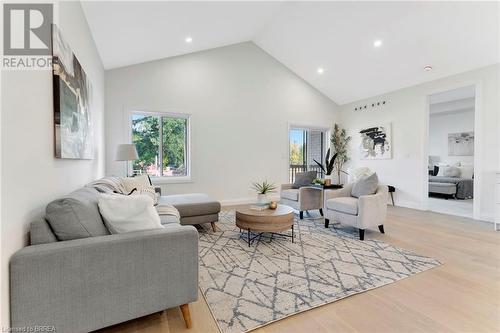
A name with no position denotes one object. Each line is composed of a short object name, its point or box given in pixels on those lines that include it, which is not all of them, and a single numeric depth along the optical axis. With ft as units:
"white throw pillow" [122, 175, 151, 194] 10.73
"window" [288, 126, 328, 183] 22.48
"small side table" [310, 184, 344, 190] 13.55
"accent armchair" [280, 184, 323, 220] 13.73
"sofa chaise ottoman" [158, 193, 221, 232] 10.55
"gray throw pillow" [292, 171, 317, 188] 14.71
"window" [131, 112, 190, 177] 16.05
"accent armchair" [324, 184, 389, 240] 10.16
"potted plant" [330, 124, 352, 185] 22.62
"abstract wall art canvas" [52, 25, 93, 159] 5.88
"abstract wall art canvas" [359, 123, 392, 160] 18.93
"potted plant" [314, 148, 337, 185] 15.03
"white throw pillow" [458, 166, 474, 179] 22.16
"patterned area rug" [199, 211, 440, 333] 5.61
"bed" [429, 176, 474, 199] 20.71
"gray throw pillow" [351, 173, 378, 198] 11.06
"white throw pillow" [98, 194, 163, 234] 4.86
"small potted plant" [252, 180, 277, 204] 11.06
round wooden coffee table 9.26
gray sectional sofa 3.77
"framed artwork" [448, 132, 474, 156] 24.13
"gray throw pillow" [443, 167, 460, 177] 22.58
